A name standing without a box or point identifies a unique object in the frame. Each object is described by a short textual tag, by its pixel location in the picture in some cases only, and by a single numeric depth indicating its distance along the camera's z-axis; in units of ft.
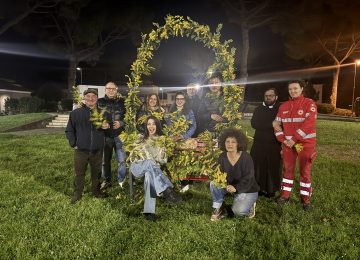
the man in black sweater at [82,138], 20.92
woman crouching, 18.25
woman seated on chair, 18.40
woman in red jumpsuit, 19.90
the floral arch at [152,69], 20.01
